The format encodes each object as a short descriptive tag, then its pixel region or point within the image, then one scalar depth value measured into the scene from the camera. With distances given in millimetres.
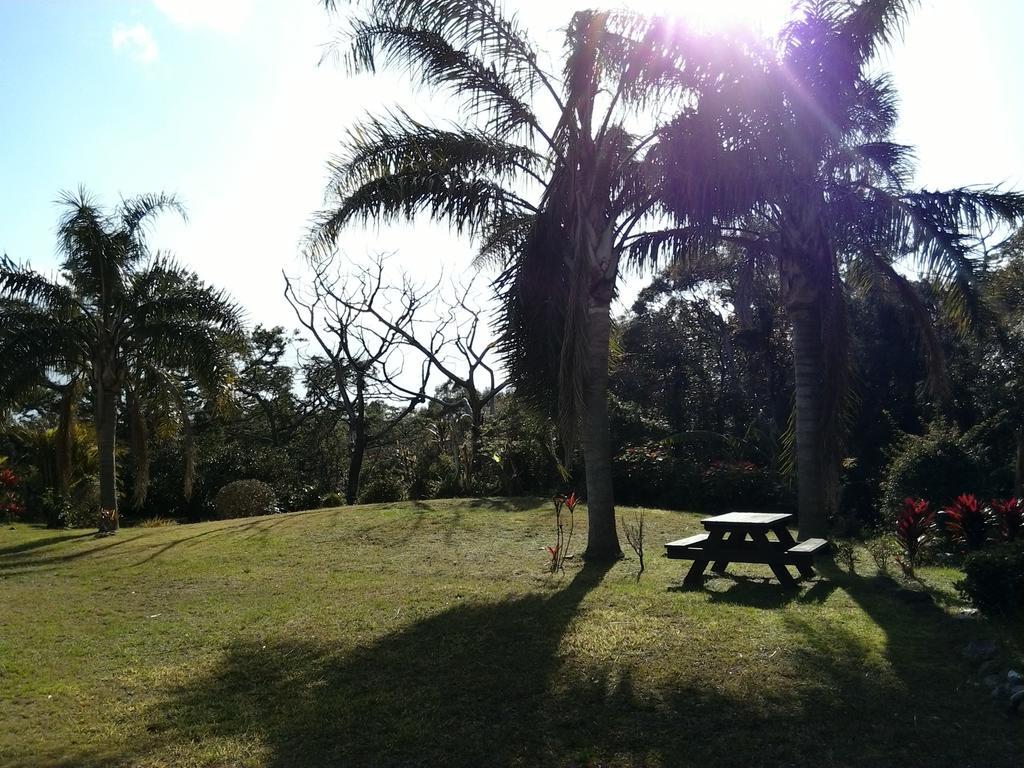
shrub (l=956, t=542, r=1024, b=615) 5895
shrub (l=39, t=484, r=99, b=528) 18844
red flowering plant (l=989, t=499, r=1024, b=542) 7724
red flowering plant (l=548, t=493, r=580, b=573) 9242
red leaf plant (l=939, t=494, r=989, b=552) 8281
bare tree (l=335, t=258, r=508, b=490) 26906
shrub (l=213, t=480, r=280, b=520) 20078
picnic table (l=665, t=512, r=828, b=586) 7836
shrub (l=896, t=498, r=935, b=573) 8719
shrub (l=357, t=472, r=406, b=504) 20009
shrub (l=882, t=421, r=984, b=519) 12656
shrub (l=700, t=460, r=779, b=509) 15867
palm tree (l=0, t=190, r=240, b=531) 14914
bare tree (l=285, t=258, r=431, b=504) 27984
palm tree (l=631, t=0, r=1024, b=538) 8695
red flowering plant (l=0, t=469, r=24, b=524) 19688
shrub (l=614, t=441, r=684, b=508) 17234
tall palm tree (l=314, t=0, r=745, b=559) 9508
